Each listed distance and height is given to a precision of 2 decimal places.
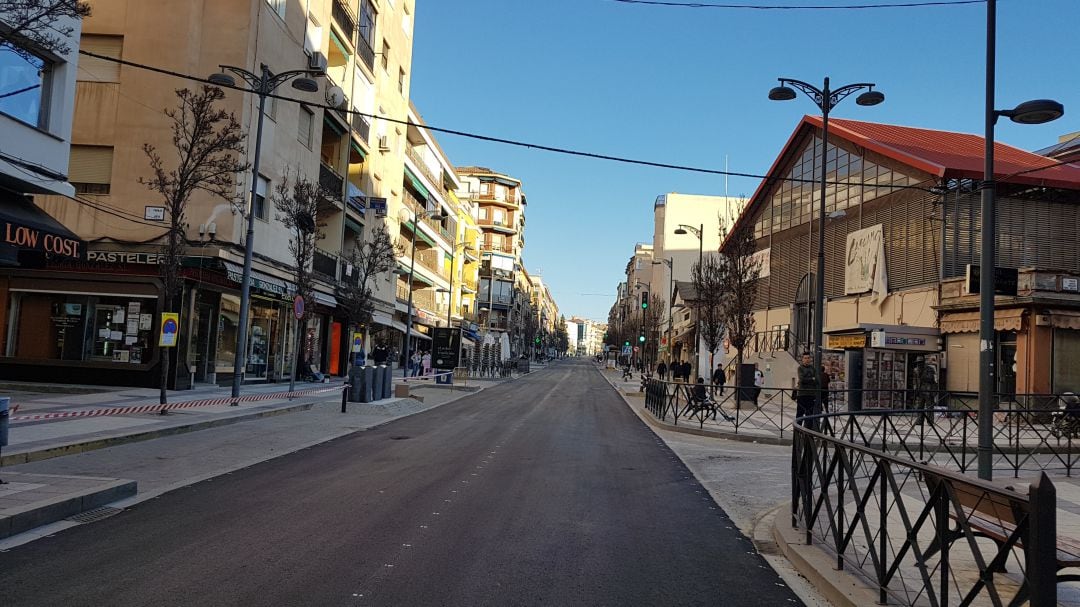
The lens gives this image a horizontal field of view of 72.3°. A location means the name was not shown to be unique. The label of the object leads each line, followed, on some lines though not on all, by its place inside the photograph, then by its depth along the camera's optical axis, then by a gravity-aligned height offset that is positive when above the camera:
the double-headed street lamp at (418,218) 38.25 +7.99
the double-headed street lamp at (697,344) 29.72 +0.77
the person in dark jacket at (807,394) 15.70 -0.58
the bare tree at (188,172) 15.73 +3.59
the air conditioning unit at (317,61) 27.39 +10.47
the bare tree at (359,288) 30.05 +2.41
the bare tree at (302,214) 23.42 +4.09
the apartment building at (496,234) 91.31 +14.76
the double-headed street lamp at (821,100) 16.78 +6.16
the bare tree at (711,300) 28.20 +2.40
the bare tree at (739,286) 26.81 +2.82
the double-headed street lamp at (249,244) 19.08 +2.51
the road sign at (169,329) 15.48 +0.11
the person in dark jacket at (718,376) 28.73 -0.54
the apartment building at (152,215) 21.59 +3.69
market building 22.78 +4.10
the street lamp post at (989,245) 9.36 +1.72
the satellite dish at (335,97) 30.19 +10.06
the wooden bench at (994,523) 3.62 -0.79
